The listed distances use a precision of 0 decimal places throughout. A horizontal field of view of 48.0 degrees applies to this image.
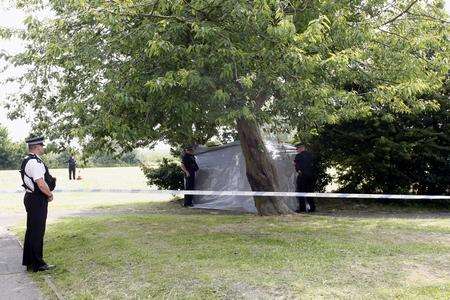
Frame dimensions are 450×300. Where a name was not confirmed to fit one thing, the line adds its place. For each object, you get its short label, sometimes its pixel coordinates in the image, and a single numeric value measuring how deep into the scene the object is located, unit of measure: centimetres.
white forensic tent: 1324
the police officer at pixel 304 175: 1258
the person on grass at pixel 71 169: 2842
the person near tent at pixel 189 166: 1429
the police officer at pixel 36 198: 665
